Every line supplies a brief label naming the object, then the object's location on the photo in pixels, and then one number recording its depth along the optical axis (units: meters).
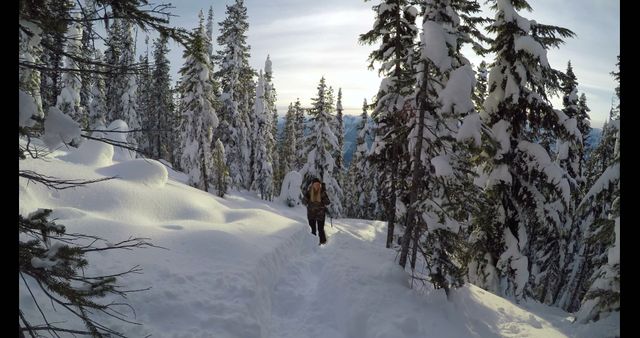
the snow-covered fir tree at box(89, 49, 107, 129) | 38.25
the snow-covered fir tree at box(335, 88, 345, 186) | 46.72
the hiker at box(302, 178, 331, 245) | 14.62
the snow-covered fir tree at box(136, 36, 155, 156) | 49.66
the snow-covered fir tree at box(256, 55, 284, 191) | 46.94
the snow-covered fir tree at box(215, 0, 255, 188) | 33.12
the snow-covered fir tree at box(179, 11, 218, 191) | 26.88
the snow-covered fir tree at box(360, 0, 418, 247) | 15.31
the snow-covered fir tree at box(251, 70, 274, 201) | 40.06
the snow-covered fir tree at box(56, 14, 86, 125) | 31.36
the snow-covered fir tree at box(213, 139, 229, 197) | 29.88
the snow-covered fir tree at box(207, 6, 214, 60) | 52.39
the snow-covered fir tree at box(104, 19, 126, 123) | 42.56
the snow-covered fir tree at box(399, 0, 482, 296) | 8.59
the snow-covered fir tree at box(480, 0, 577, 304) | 12.09
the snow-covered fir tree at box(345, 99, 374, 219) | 36.52
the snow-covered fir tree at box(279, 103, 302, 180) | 55.55
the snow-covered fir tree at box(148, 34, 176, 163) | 44.28
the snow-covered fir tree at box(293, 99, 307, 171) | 54.29
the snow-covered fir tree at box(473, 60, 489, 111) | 23.49
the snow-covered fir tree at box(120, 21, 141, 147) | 41.42
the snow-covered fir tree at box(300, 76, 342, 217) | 29.22
